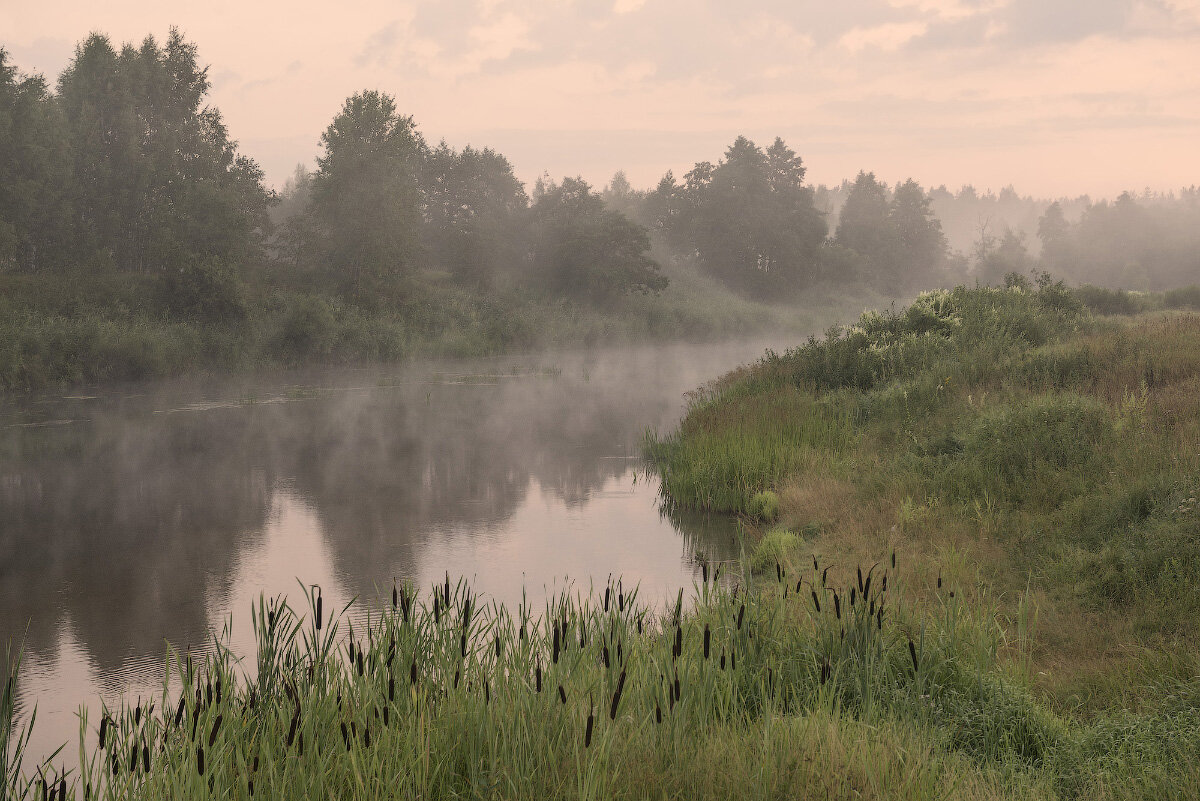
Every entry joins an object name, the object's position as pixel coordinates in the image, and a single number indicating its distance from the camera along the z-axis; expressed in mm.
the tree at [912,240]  104562
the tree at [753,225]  89188
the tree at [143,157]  52281
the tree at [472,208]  71375
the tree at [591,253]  68062
